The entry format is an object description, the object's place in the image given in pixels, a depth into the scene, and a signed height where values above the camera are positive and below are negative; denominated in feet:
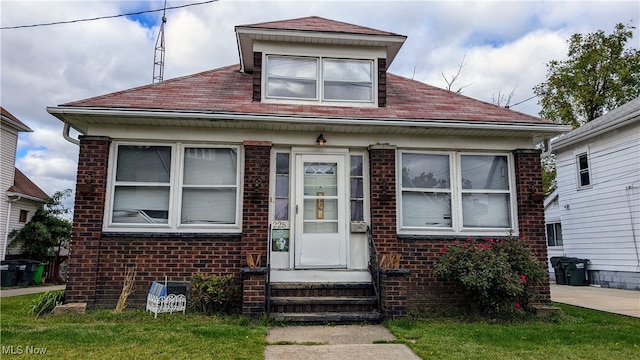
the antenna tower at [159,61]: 46.19 +20.18
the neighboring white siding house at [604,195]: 38.73 +5.27
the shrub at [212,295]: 21.36 -2.57
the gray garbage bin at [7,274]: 45.77 -3.44
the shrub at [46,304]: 21.56 -3.13
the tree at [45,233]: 52.16 +1.14
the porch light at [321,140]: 24.14 +5.92
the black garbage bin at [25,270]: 46.88 -3.10
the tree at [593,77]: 70.64 +28.78
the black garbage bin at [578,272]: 44.37 -2.62
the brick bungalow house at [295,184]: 22.53 +3.51
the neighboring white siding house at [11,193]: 50.39 +6.02
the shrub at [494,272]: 20.88 -1.32
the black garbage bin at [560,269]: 46.09 -2.48
